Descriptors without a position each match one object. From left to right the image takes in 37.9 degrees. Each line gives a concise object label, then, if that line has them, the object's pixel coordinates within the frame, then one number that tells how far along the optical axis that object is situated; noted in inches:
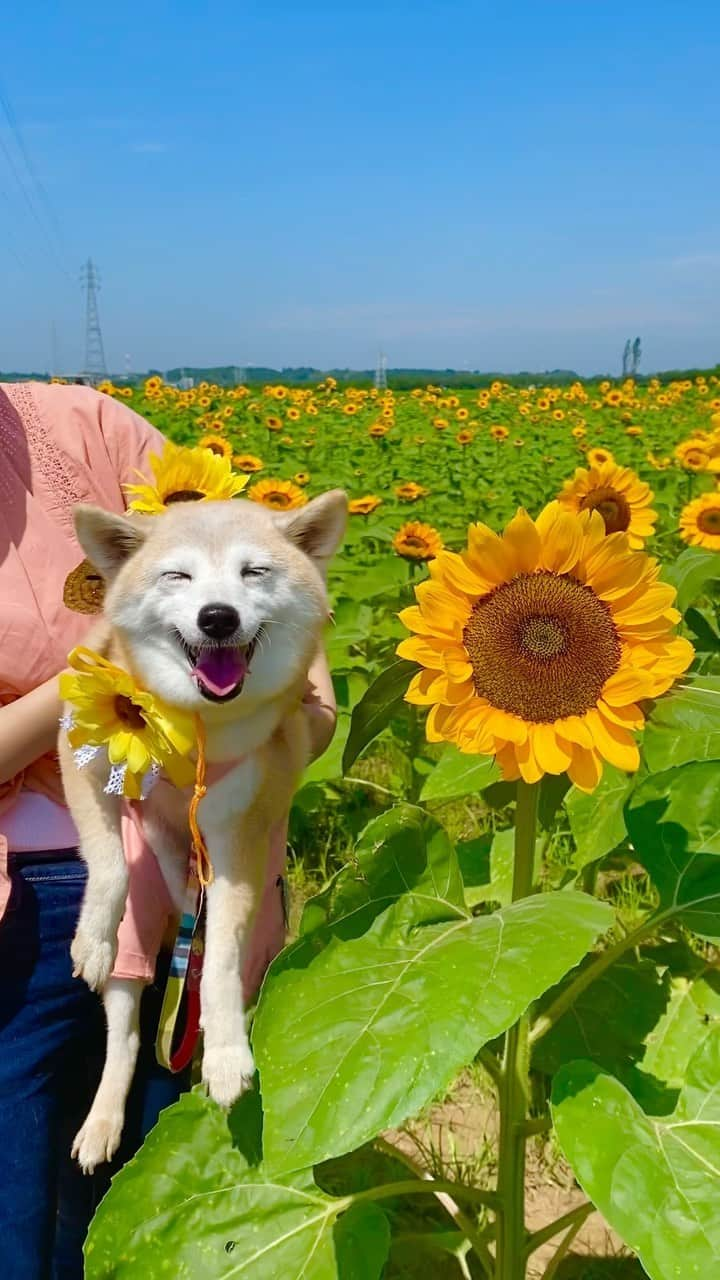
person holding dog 67.1
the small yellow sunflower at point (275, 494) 126.0
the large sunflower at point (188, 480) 67.0
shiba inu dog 54.1
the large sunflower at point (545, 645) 44.3
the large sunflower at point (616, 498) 82.2
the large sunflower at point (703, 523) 111.7
